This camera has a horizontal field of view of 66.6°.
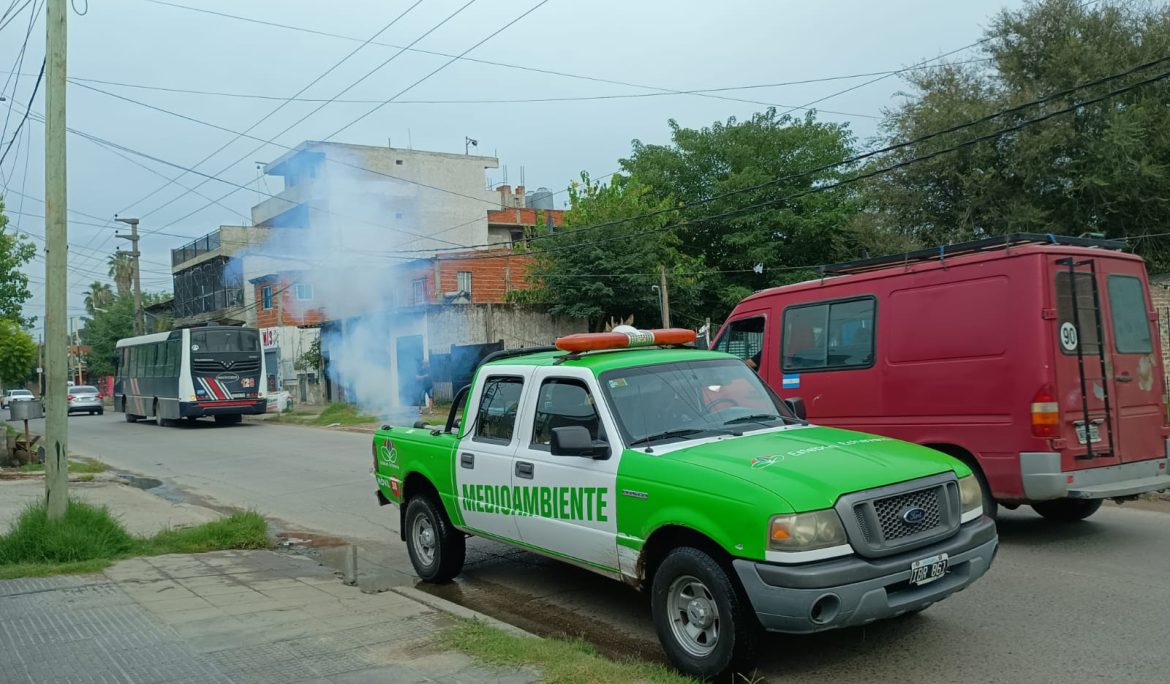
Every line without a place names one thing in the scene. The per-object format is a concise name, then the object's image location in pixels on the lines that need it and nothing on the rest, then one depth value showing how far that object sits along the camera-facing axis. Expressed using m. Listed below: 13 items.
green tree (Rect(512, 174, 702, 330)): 33.25
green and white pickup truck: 4.29
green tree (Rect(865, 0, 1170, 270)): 22.80
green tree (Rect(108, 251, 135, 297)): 82.75
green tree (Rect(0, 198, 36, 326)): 39.28
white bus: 27.03
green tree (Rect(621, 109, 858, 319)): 36.88
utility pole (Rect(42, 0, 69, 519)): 7.90
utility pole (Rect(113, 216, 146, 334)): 42.28
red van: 7.22
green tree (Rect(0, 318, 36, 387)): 27.06
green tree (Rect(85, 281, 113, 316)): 84.56
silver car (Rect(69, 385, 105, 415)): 42.66
